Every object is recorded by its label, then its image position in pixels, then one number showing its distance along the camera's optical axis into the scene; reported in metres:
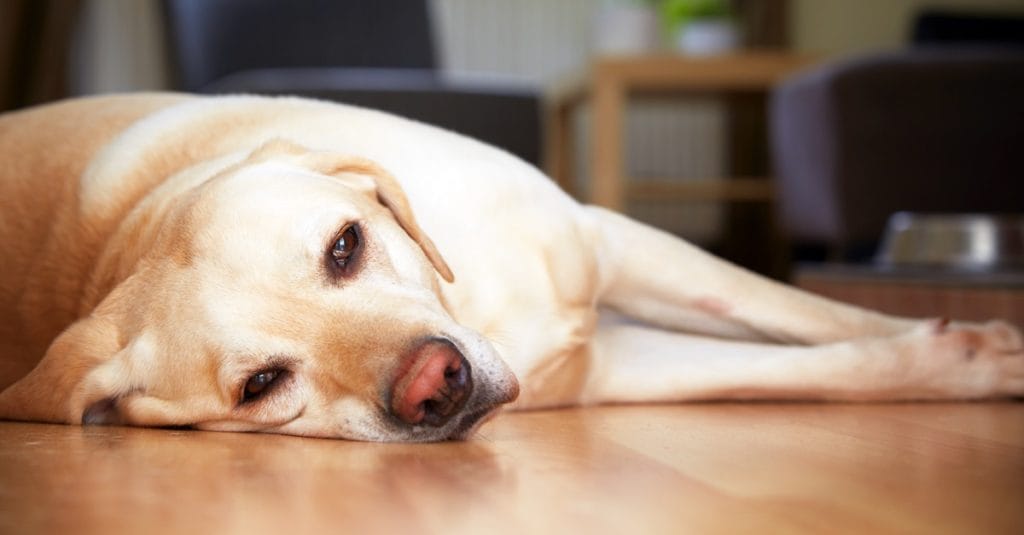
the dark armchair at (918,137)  4.71
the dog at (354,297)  1.56
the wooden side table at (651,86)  6.69
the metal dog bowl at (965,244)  3.24
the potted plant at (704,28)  7.29
